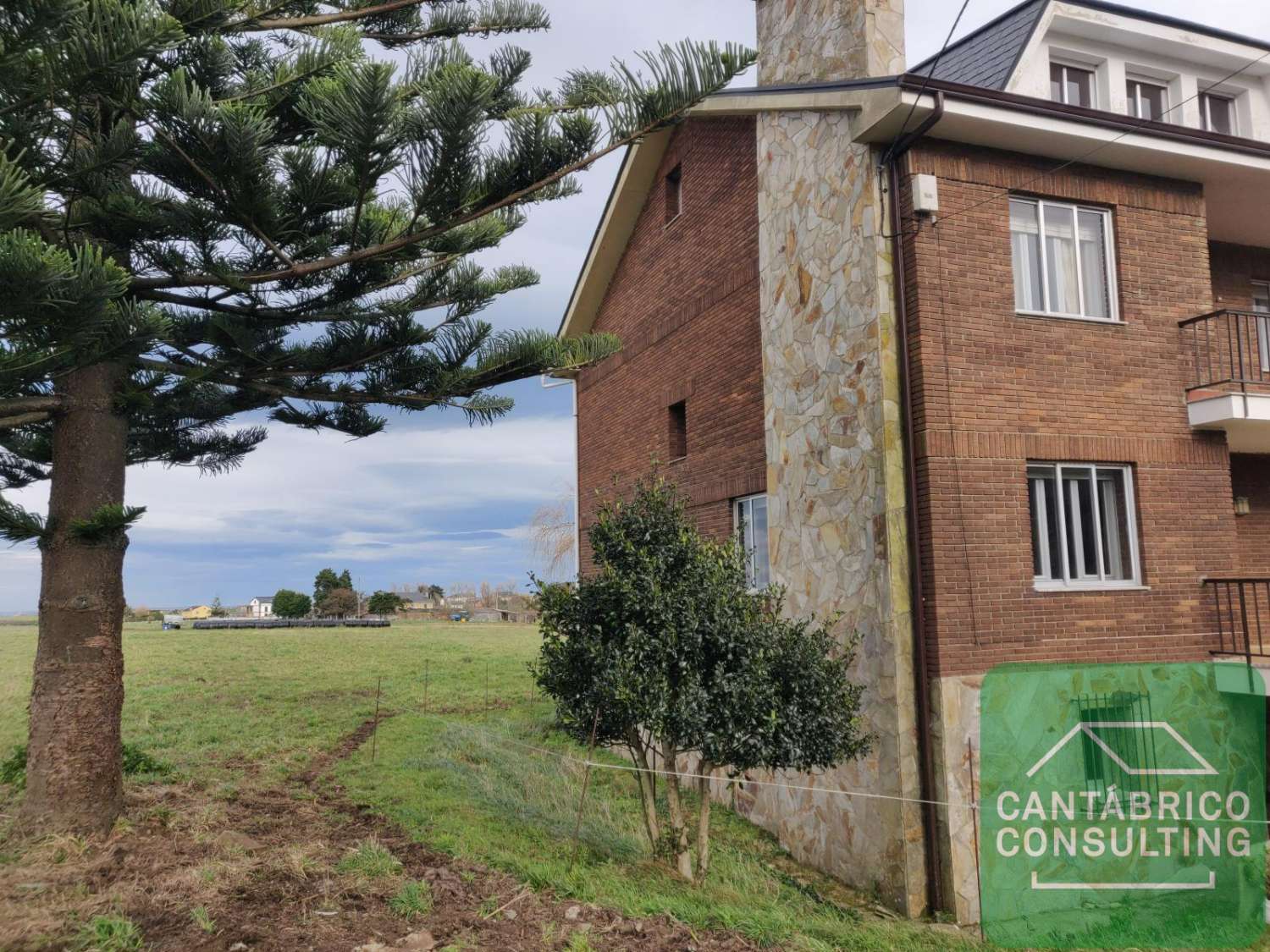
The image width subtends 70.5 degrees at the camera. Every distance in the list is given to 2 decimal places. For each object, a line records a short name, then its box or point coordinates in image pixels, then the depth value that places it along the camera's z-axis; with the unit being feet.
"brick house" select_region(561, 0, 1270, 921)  27.55
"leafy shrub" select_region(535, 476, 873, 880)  23.81
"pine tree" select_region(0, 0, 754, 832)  19.63
